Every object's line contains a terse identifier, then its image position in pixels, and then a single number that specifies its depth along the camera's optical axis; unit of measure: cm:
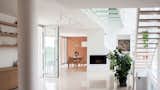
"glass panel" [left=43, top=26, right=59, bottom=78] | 935
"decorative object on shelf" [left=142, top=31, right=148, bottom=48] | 584
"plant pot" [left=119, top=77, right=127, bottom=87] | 773
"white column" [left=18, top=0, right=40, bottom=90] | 335
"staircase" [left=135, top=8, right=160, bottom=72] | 522
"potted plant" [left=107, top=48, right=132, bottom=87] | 769
